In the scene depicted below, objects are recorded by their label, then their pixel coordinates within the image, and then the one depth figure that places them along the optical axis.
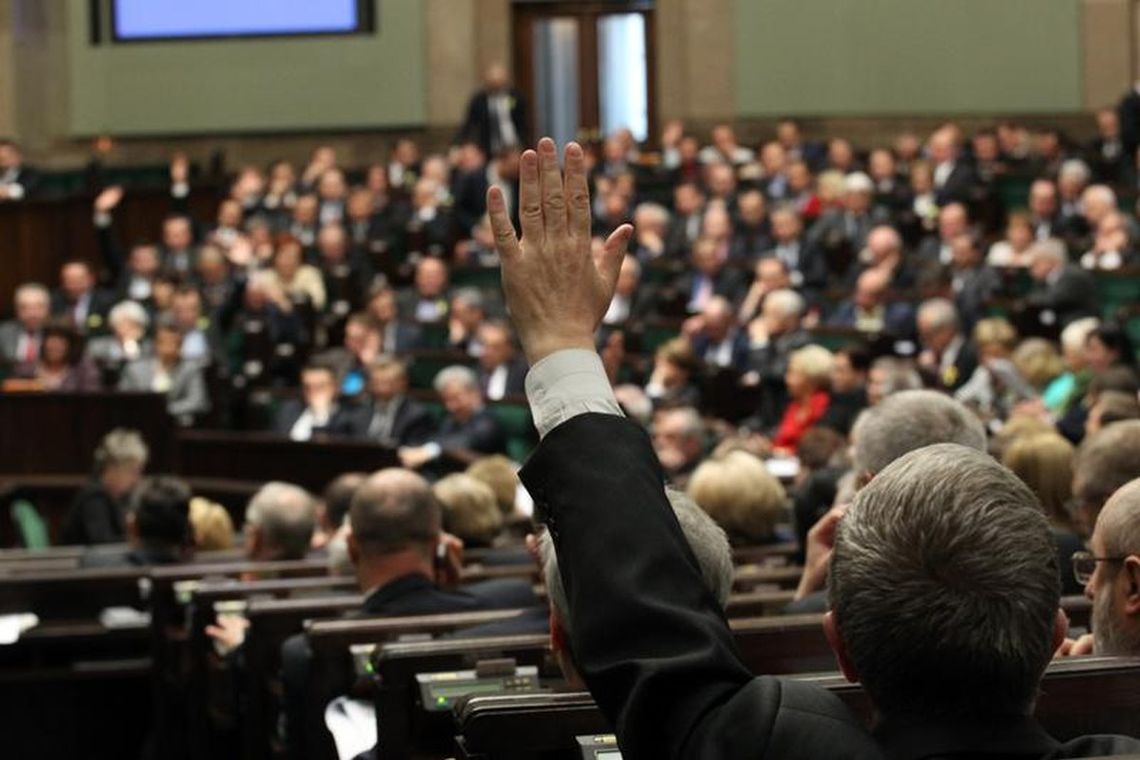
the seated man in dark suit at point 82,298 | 15.82
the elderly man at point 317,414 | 12.26
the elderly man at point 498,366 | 12.41
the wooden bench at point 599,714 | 2.55
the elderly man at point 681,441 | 8.90
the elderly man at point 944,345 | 11.16
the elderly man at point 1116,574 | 2.71
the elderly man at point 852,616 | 1.73
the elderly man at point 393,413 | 11.86
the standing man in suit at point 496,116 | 19.39
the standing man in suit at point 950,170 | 16.34
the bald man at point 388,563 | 4.62
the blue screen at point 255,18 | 20.14
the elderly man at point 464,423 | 11.18
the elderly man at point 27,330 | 14.48
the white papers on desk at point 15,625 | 6.79
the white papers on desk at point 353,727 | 4.27
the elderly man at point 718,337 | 13.03
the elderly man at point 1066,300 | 11.55
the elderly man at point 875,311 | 12.61
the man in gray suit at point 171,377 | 13.33
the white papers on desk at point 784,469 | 9.10
